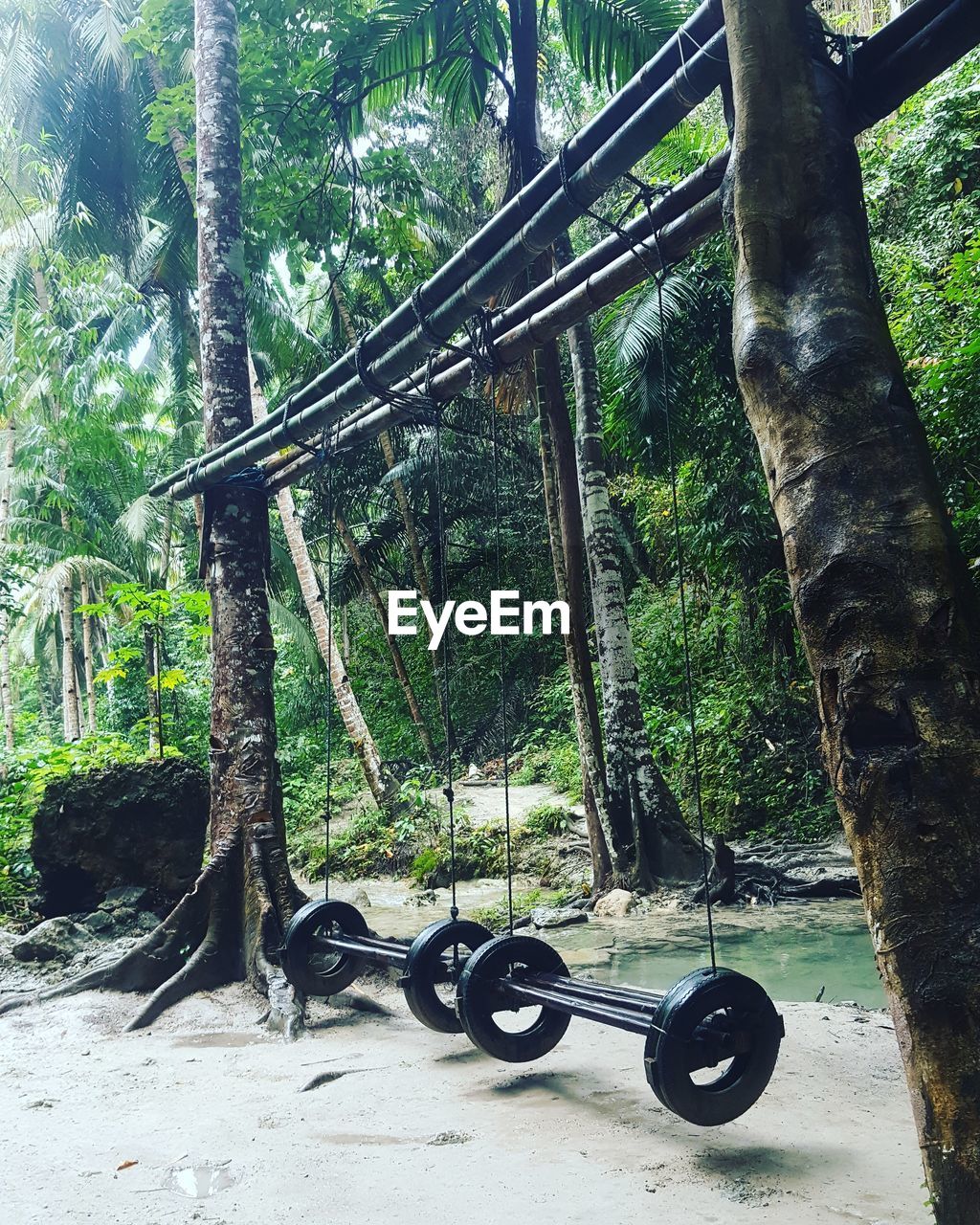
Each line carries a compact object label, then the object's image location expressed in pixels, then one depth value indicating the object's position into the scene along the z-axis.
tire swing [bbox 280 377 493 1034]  4.54
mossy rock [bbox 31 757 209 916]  7.96
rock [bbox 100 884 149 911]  7.93
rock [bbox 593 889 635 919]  9.09
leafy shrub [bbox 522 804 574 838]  12.90
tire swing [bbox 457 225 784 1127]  2.98
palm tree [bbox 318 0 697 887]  8.11
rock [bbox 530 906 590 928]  9.02
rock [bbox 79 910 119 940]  7.63
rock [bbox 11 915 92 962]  7.16
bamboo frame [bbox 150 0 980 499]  2.74
